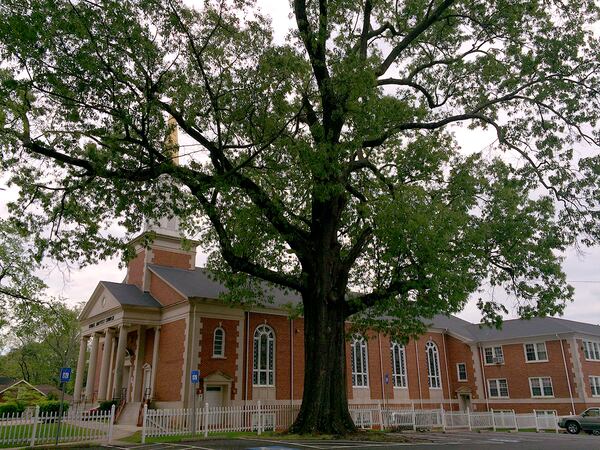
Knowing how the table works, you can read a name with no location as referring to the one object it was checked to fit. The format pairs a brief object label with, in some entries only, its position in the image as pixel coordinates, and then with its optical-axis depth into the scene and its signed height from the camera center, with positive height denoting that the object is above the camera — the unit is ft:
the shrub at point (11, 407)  119.46 -2.48
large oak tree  48.29 +25.42
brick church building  90.02 +7.77
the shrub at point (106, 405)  90.82 -1.70
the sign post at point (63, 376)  55.11 +2.09
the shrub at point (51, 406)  101.96 -2.00
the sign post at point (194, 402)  68.59 -1.05
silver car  92.22 -6.11
